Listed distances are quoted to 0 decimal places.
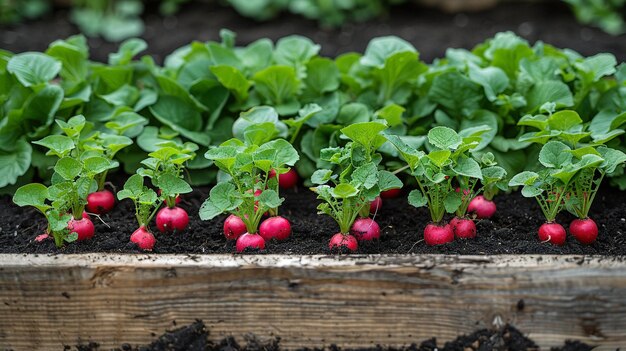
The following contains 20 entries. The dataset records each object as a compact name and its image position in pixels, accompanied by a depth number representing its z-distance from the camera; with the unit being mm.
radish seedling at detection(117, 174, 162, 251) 2367
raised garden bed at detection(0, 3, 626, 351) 2158
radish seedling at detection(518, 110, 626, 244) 2289
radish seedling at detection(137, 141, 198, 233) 2385
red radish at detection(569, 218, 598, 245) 2434
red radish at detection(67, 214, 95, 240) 2482
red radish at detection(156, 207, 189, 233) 2545
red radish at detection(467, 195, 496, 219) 2582
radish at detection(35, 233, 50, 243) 2502
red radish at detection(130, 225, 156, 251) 2443
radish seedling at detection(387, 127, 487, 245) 2266
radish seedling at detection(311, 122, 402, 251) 2283
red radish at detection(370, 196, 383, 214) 2588
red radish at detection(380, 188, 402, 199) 2779
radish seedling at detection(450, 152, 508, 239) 2367
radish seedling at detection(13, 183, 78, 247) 2357
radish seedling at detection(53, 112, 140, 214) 2533
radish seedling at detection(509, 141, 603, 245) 2246
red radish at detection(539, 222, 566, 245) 2406
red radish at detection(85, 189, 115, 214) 2688
